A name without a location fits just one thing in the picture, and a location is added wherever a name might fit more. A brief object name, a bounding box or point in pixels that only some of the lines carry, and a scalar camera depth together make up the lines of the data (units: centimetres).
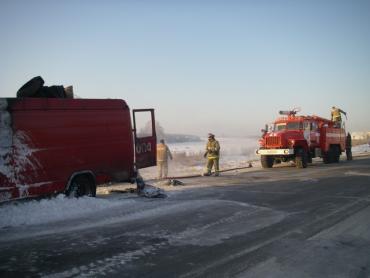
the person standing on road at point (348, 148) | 2641
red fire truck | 2062
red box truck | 884
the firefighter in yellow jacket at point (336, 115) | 2577
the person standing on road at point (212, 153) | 1792
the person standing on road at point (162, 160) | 1888
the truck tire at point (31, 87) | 1010
